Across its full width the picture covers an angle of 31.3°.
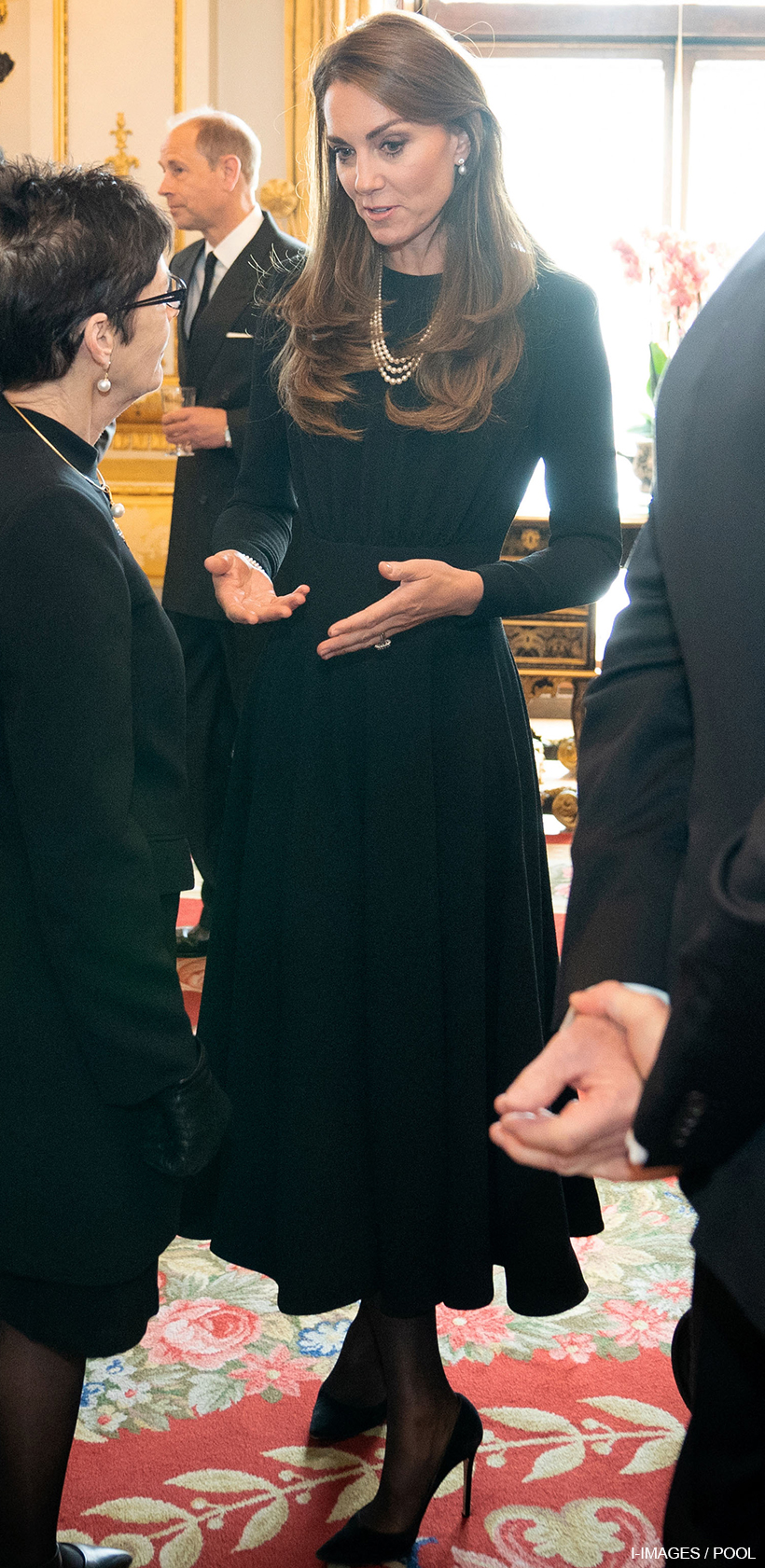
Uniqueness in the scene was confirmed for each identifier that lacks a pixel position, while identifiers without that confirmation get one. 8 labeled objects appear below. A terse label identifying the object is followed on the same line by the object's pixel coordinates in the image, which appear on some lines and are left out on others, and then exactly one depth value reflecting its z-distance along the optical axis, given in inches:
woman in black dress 63.3
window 256.4
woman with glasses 51.6
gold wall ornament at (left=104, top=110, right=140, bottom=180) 241.8
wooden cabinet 196.4
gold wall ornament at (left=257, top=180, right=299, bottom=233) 229.1
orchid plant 174.6
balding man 139.9
